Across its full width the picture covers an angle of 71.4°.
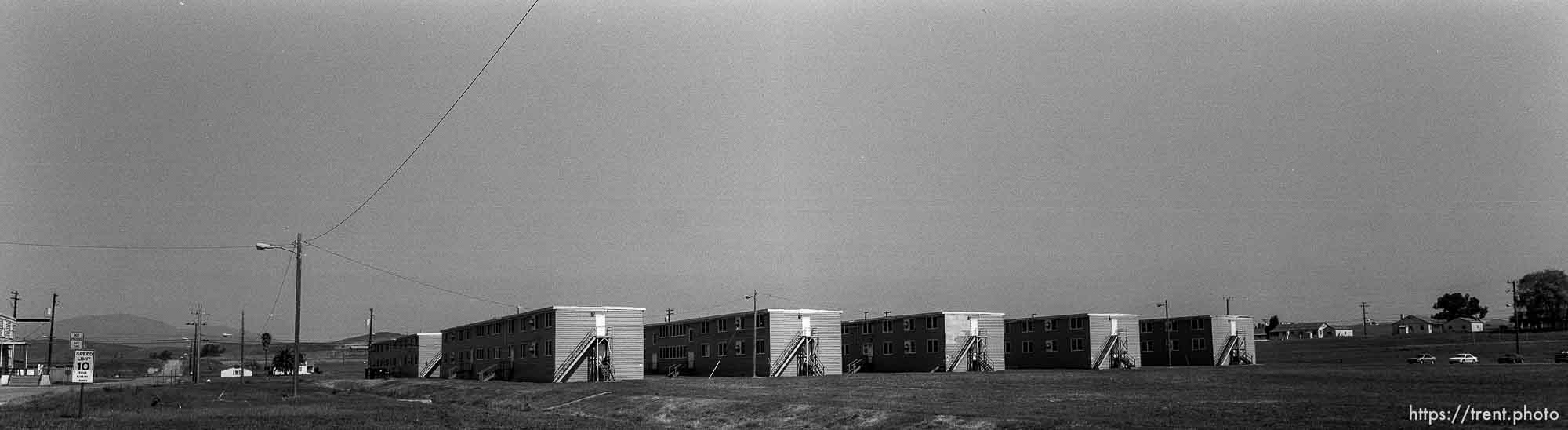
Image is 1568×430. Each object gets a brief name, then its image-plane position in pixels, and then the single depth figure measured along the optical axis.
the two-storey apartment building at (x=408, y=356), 103.88
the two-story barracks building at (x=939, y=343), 83.94
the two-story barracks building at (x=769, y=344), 78.31
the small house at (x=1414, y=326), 168.75
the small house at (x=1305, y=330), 179.25
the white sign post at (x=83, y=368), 31.97
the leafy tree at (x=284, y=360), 157.12
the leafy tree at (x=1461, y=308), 182.50
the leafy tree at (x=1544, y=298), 143.38
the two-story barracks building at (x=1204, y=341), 94.19
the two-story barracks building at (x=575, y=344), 68.81
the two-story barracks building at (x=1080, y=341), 89.69
